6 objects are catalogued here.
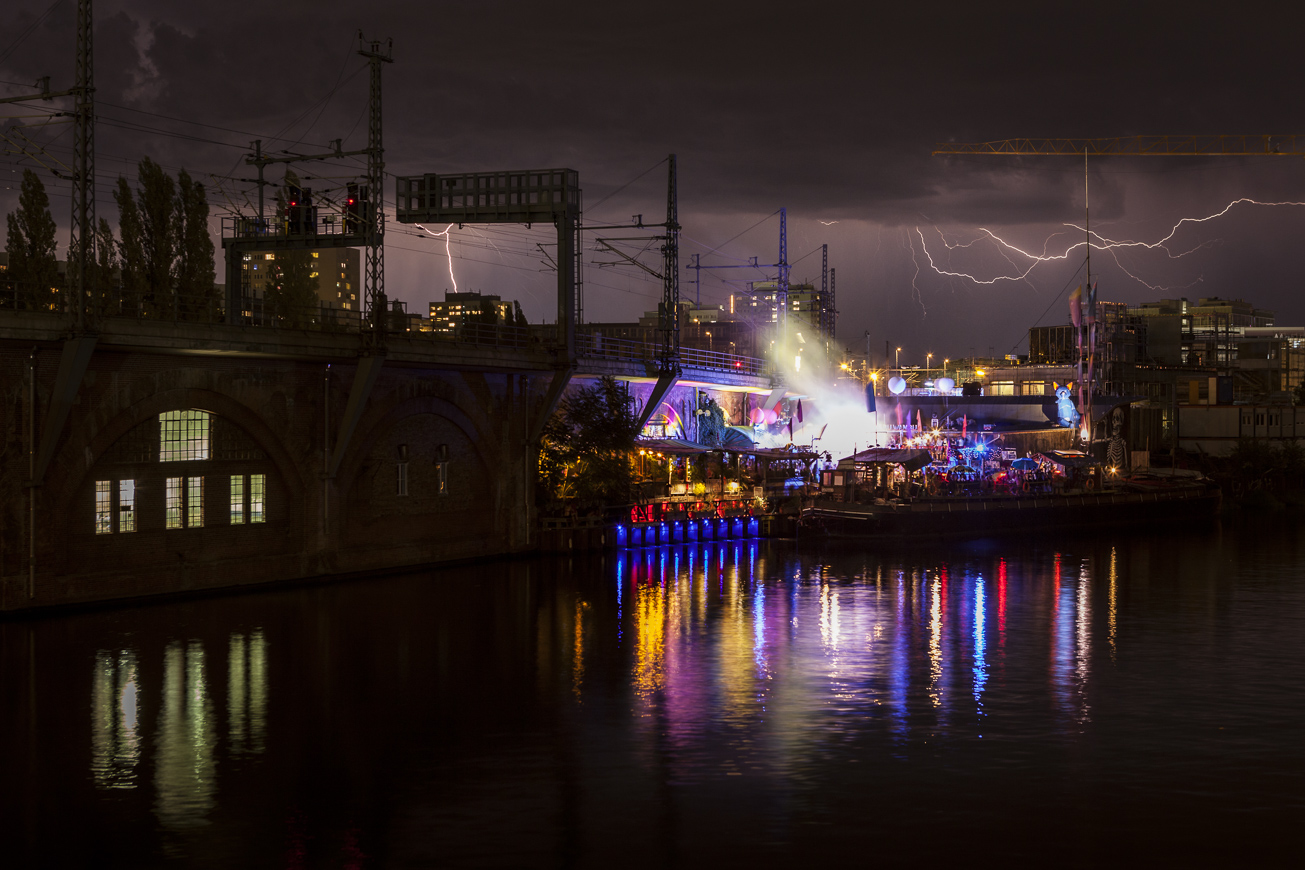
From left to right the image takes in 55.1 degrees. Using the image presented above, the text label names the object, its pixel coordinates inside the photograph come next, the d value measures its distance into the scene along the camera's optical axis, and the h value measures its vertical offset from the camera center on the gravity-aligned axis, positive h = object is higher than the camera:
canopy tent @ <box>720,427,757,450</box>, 78.88 +0.37
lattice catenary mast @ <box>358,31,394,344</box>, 43.28 +8.77
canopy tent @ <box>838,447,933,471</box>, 74.38 -0.79
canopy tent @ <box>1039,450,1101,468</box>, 92.38 -1.11
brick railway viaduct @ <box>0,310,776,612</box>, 34.31 -0.07
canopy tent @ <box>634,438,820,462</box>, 65.04 -0.12
